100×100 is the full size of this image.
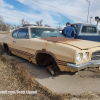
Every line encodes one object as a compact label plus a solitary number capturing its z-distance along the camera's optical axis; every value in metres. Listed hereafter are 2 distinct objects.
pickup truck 5.27
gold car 2.29
